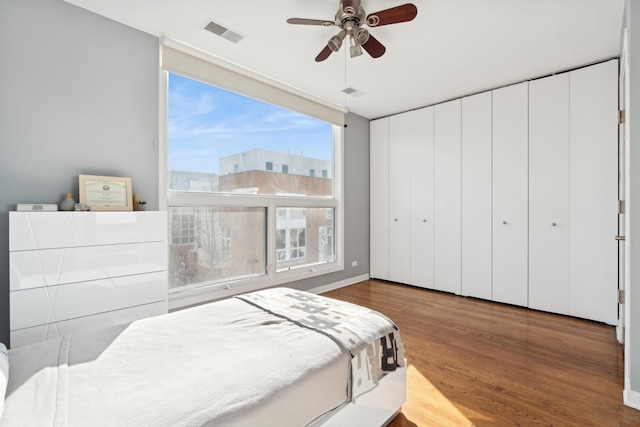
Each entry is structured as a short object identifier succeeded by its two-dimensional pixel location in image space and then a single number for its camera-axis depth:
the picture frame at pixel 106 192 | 2.28
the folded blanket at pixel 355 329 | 1.49
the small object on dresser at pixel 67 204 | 2.17
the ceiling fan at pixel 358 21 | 1.98
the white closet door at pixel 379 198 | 4.99
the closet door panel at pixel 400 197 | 4.71
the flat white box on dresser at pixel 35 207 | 1.96
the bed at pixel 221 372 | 1.00
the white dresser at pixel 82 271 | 1.91
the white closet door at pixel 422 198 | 4.47
